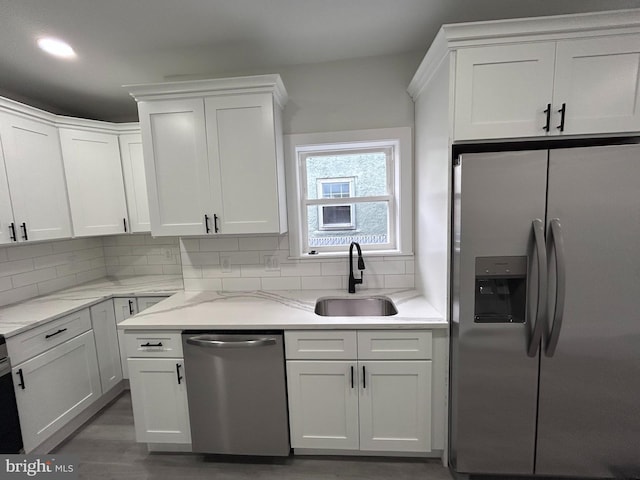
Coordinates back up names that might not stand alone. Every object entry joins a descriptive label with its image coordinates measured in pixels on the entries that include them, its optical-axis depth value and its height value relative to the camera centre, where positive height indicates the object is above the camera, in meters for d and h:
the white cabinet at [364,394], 1.58 -1.05
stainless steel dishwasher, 1.61 -1.03
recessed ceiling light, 1.64 +1.11
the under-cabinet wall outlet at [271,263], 2.26 -0.37
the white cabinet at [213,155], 1.82 +0.44
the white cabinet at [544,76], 1.31 +0.65
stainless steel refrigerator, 1.30 -0.52
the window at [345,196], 2.12 +0.16
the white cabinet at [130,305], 2.30 -0.69
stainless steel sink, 2.06 -0.70
